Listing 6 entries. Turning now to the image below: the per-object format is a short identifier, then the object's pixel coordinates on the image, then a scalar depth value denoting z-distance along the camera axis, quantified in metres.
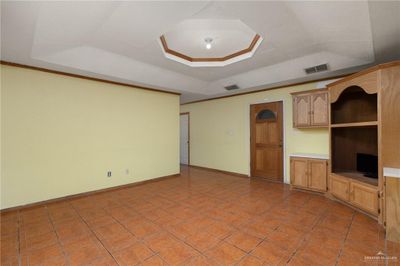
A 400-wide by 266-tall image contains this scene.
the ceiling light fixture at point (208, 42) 2.92
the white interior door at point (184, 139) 7.07
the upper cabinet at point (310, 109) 3.64
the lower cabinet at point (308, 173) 3.62
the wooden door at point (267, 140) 4.65
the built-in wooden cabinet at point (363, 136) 2.47
